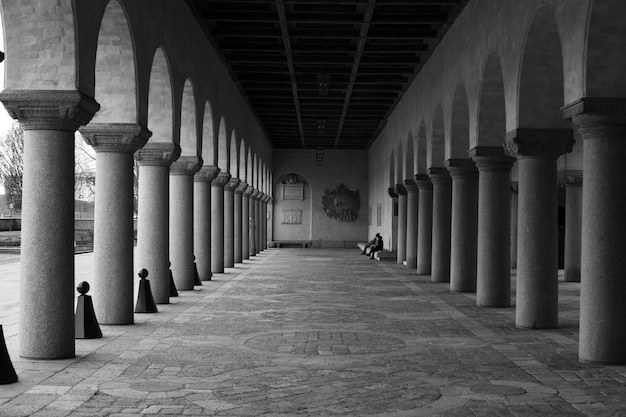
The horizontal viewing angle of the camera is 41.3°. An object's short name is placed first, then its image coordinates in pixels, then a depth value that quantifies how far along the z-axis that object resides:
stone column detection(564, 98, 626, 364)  10.70
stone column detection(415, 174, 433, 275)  27.19
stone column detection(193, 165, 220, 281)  23.50
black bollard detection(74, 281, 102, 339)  12.32
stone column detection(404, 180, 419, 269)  29.86
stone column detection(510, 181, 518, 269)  30.38
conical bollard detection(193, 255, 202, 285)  21.94
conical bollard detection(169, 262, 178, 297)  18.78
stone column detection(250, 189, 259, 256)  40.31
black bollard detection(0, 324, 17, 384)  8.85
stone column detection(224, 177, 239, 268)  29.80
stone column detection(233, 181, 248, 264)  32.75
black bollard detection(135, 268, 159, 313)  15.72
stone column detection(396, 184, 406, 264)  32.61
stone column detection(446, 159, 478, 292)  20.17
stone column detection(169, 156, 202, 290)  19.95
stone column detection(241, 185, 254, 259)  36.16
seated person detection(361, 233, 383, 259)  38.94
